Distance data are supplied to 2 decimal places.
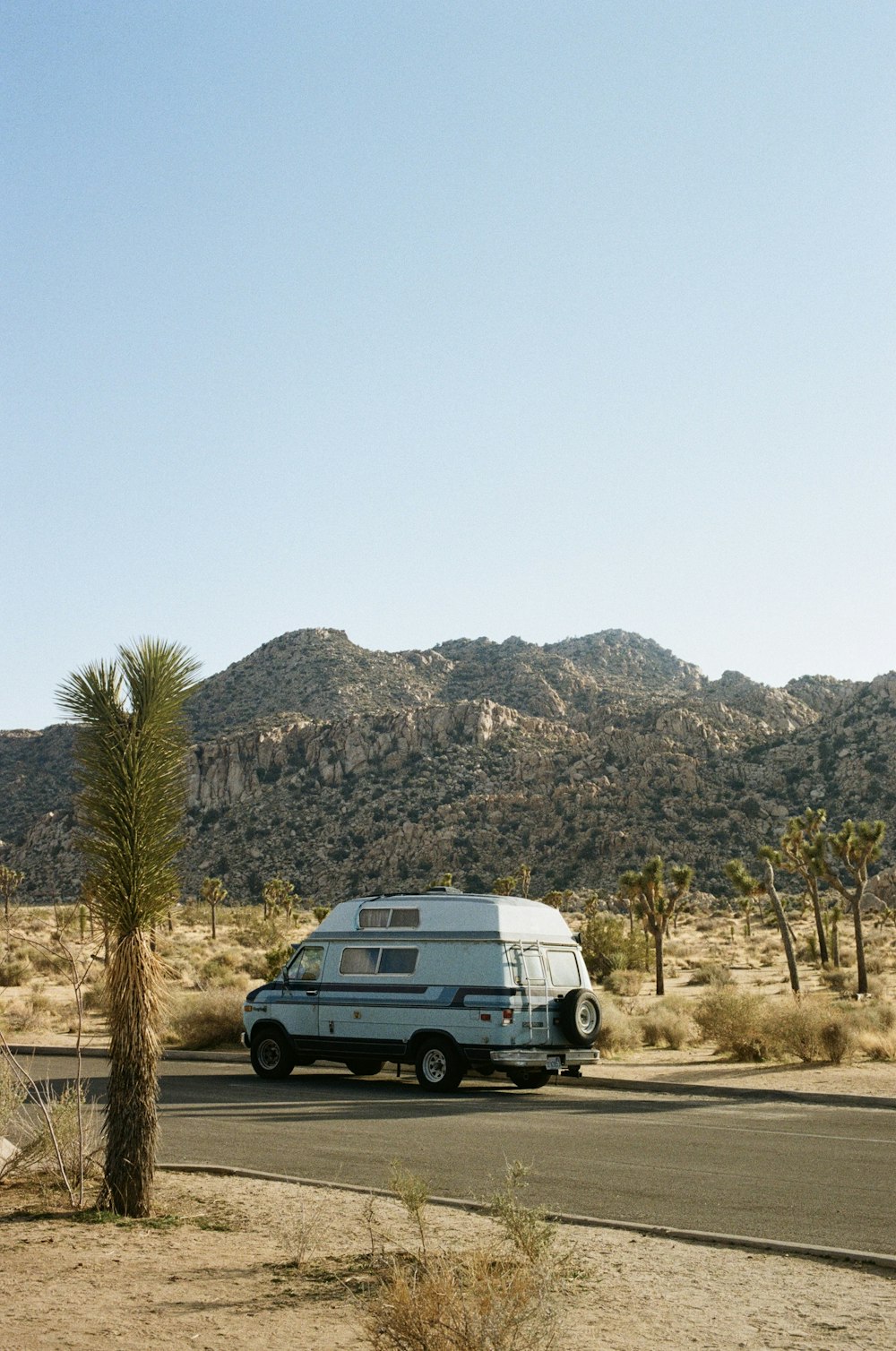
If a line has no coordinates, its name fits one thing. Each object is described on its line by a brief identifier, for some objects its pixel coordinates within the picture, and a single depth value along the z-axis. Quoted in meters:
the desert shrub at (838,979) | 36.78
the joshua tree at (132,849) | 9.03
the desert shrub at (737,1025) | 21.70
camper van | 17.52
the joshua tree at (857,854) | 34.03
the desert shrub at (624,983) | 38.69
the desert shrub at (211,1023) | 24.97
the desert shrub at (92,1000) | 31.45
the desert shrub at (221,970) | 36.78
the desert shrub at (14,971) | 40.03
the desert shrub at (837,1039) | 20.89
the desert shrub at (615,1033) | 22.92
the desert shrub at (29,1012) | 28.70
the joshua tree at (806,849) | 40.59
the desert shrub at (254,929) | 56.37
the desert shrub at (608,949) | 43.41
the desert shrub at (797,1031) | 21.12
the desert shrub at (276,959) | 34.97
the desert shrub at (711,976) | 41.19
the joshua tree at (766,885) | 33.62
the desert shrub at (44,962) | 42.34
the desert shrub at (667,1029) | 24.44
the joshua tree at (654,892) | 41.22
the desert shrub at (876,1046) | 21.47
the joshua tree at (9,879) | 61.79
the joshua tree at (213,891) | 64.81
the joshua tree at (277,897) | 66.50
